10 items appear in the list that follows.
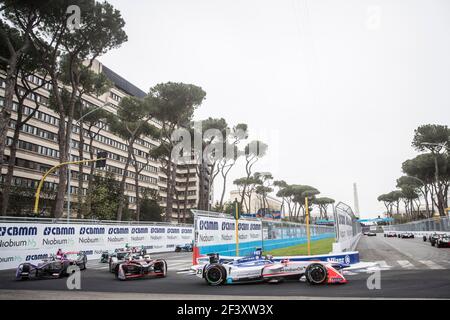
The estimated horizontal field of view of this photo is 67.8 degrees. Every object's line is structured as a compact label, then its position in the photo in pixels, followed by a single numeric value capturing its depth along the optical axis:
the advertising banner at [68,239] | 15.96
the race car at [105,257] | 18.25
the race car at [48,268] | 10.87
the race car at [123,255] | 12.34
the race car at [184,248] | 29.98
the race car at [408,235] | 45.88
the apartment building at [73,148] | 47.53
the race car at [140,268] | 10.79
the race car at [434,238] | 23.50
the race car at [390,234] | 58.44
